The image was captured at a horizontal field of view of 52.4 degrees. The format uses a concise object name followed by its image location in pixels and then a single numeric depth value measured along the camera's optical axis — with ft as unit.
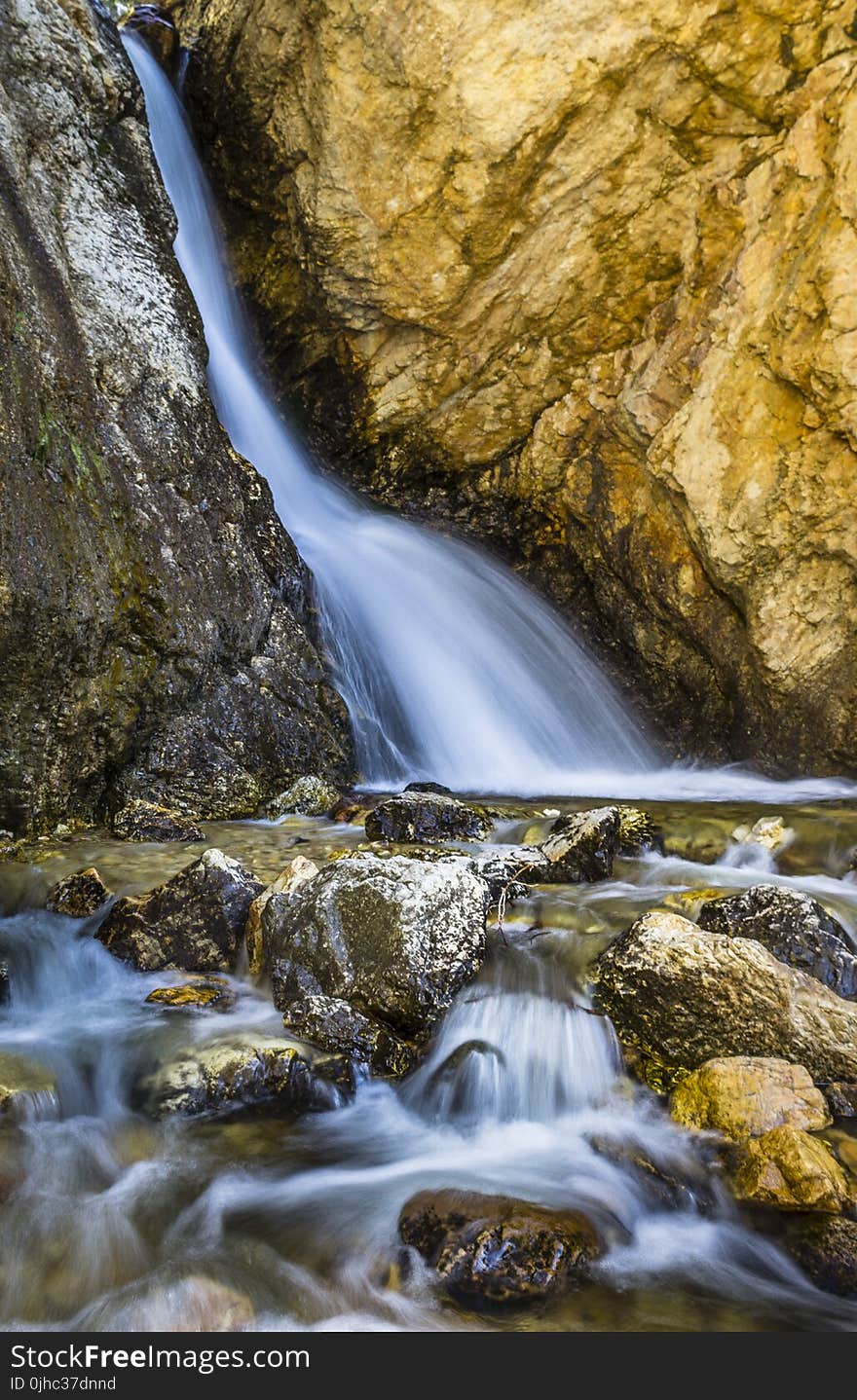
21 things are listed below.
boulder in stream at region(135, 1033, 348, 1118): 10.18
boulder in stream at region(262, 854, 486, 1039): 11.34
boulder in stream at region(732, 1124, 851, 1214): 8.42
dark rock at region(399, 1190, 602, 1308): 7.62
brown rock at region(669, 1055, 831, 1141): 9.32
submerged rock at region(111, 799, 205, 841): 17.26
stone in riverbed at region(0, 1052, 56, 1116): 10.07
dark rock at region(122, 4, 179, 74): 29.94
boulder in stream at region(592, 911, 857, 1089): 10.14
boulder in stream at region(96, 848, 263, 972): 12.82
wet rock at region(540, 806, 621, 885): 14.96
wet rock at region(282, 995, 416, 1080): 10.93
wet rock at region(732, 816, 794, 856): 16.47
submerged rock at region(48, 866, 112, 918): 13.96
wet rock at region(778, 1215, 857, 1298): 7.88
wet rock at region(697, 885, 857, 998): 11.69
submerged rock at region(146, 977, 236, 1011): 11.89
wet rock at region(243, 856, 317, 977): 12.54
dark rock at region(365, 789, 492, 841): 17.31
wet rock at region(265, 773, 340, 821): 19.97
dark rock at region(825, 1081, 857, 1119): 9.63
